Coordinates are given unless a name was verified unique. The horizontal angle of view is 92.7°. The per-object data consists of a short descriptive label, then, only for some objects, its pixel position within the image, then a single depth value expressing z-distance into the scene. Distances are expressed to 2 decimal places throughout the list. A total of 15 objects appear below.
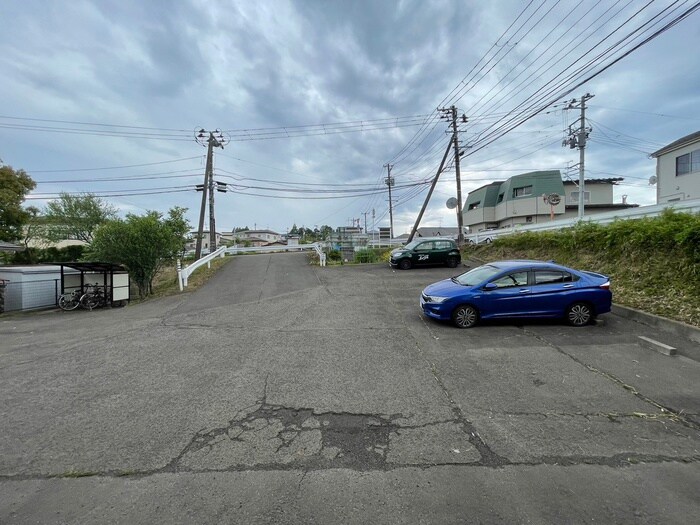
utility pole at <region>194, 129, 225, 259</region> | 22.45
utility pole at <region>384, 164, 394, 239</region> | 44.88
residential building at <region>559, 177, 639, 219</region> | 37.72
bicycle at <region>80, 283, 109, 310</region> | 13.29
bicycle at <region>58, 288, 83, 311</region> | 13.40
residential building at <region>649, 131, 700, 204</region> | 20.83
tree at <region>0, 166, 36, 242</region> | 23.97
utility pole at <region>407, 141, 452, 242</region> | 22.75
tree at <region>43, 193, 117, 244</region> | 32.19
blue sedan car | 7.43
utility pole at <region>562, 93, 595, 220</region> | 20.27
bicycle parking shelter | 13.37
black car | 17.08
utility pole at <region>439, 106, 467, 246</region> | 22.38
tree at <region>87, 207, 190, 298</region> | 14.34
